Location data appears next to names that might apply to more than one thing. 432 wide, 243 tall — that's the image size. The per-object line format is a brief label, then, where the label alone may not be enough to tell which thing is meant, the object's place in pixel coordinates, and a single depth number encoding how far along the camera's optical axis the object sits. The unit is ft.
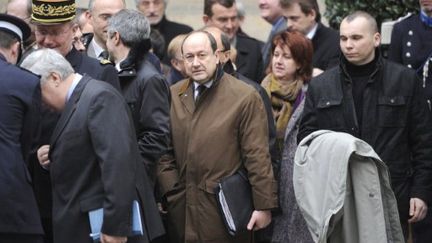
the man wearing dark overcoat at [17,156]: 48.91
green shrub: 71.23
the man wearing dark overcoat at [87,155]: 48.09
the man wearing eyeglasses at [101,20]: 61.19
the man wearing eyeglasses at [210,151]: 56.78
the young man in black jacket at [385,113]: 56.83
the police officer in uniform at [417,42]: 63.29
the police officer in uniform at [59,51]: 53.50
